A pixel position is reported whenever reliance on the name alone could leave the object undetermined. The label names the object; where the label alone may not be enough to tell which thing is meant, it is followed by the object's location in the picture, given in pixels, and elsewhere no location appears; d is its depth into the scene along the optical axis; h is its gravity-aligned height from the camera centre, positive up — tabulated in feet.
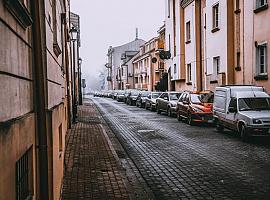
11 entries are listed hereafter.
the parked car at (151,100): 109.08 -3.83
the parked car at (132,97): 147.48 -3.68
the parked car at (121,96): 183.44 -4.04
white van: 44.65 -2.98
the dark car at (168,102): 86.98 -3.56
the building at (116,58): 342.85 +25.56
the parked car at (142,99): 127.44 -3.80
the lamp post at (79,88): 124.88 -1.00
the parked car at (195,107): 65.21 -3.44
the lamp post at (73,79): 68.03 +1.66
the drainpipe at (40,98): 13.57 -0.34
